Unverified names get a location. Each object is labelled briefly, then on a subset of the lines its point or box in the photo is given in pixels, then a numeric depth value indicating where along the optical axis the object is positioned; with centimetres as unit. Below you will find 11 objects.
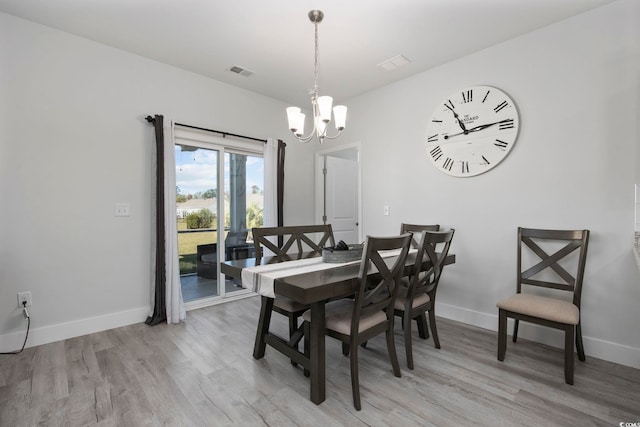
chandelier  212
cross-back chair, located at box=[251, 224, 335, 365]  212
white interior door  462
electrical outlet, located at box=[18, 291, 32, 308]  245
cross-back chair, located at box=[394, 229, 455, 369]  203
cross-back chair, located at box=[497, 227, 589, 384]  196
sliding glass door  340
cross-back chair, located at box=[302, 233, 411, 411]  167
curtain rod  302
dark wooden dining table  151
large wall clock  273
